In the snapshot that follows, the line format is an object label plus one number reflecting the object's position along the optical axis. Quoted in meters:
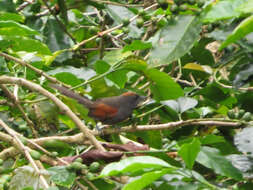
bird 7.36
